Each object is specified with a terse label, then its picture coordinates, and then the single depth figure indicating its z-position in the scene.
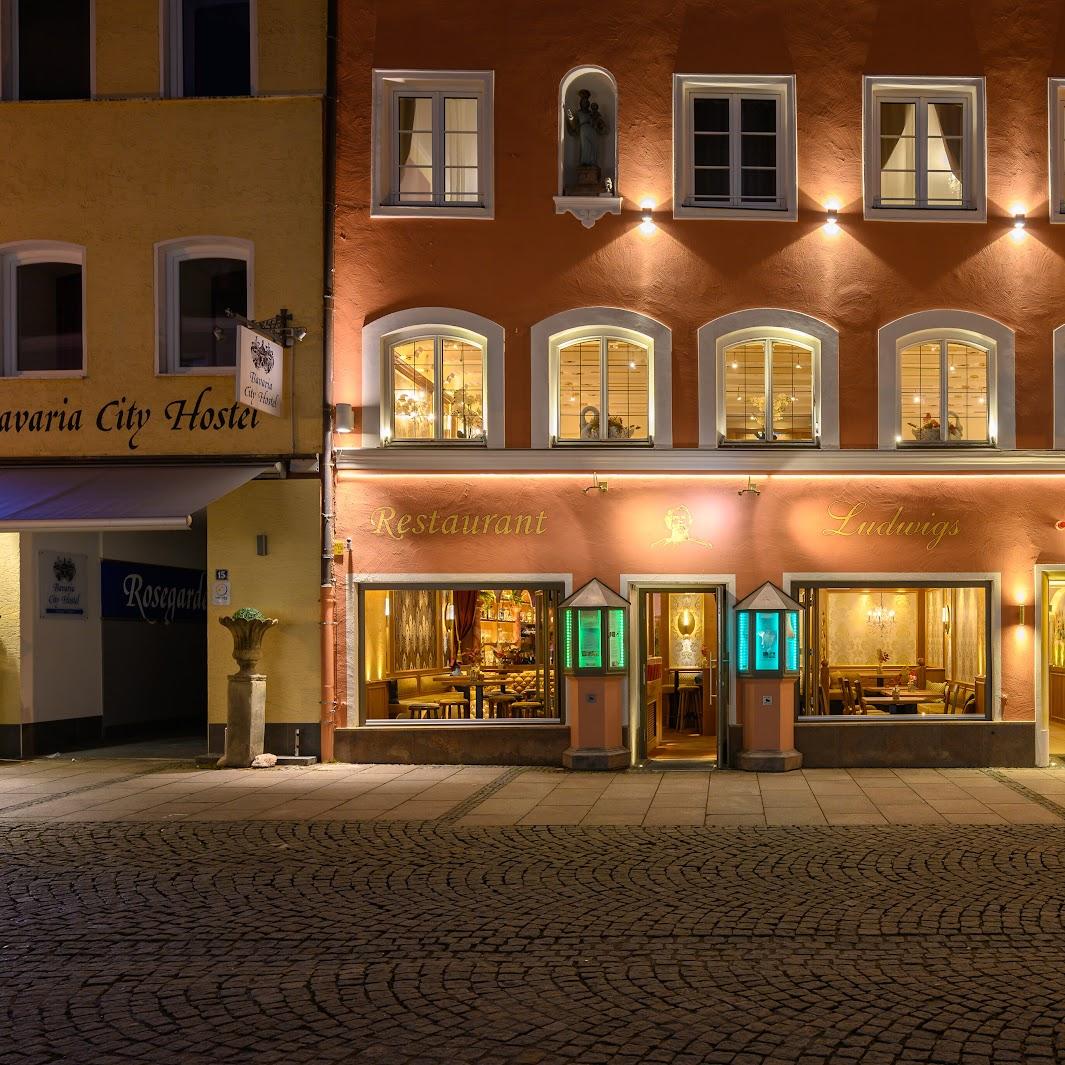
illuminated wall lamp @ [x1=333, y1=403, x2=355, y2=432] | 15.07
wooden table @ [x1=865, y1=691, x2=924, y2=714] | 15.17
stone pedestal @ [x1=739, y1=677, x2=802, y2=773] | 14.50
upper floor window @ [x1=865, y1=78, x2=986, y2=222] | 15.33
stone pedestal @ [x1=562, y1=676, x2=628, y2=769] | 14.59
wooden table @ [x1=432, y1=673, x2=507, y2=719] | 15.36
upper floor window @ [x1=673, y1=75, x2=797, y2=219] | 15.34
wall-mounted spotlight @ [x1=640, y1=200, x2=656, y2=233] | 15.22
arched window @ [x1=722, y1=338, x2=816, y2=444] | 15.34
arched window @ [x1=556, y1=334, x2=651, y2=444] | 15.34
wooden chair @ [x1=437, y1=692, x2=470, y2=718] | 15.32
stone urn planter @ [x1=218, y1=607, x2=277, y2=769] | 14.59
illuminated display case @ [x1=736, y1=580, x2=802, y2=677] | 14.50
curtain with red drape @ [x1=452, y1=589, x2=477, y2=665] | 15.28
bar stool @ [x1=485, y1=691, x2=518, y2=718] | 15.37
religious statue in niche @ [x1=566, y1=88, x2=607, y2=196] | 15.16
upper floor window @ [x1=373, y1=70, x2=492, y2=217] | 15.34
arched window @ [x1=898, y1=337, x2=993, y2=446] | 15.32
